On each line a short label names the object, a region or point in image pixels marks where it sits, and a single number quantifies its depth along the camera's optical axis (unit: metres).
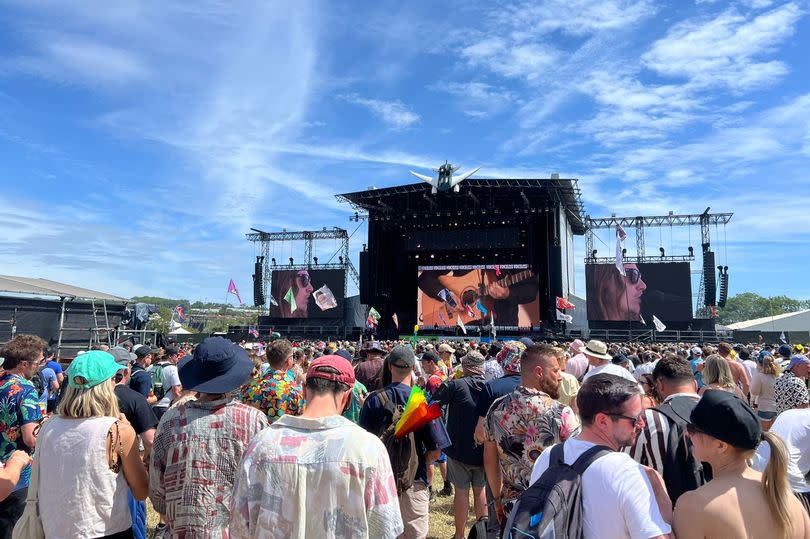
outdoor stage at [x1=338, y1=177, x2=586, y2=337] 30.53
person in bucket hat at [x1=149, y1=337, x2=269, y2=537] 2.32
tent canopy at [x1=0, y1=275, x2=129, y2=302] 10.51
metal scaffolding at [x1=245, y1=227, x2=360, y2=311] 37.22
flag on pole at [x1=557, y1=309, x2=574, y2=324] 26.19
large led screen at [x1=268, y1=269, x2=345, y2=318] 36.00
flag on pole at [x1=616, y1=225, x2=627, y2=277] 26.44
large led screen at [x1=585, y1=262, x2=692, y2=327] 28.98
